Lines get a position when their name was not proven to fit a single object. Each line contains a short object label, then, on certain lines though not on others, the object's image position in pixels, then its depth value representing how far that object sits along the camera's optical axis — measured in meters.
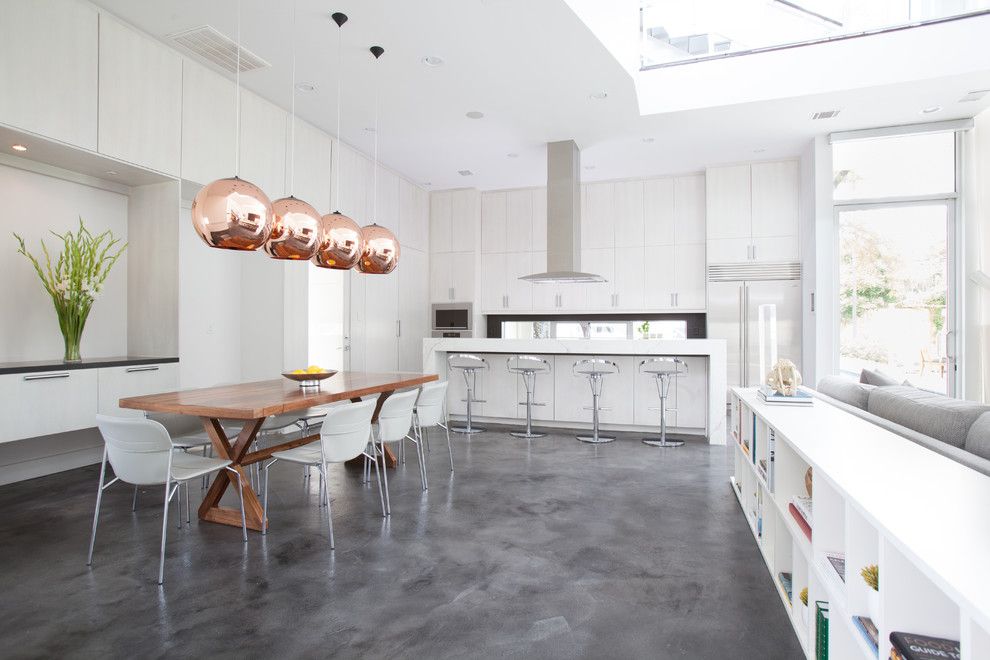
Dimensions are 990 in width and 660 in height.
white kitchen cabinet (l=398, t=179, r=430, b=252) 7.41
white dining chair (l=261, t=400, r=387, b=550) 2.90
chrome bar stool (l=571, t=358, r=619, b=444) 5.36
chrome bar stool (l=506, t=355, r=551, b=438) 5.64
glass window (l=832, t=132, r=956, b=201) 5.53
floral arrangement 3.81
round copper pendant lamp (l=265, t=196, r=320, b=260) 2.98
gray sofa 1.71
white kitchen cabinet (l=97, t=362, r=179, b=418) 3.83
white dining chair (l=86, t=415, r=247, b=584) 2.46
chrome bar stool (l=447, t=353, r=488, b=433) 5.79
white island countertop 5.33
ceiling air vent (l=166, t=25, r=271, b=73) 3.85
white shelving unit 0.92
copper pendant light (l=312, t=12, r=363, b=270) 3.38
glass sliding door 5.52
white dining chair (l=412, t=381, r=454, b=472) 4.04
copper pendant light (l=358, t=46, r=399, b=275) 3.69
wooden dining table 2.73
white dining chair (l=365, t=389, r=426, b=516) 3.48
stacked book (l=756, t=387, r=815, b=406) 2.76
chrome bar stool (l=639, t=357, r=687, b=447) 5.21
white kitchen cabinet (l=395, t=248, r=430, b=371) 7.32
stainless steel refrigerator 6.58
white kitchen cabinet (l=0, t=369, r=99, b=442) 3.26
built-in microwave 7.90
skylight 4.54
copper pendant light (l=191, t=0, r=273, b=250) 2.59
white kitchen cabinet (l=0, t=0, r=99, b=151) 3.20
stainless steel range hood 5.92
